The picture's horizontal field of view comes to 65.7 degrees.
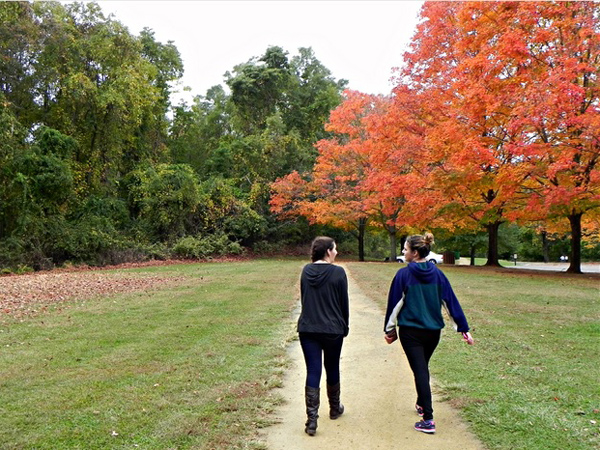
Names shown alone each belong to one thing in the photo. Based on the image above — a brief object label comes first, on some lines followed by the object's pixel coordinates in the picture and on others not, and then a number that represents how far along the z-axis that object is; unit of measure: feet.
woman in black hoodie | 13.34
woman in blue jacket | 13.25
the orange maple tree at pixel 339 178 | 89.86
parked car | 140.99
